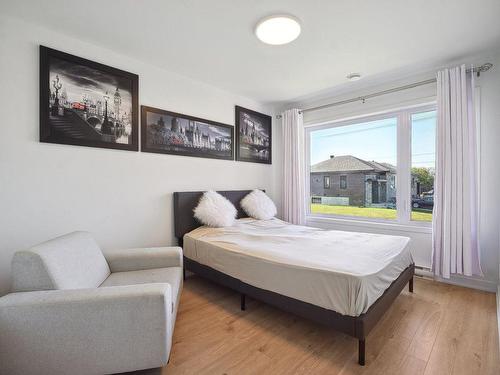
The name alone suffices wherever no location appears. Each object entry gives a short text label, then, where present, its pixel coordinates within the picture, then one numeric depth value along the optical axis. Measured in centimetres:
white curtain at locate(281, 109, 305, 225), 401
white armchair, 123
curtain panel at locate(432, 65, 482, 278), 254
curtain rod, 251
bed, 157
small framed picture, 376
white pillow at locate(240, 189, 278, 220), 358
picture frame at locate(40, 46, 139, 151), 210
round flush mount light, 196
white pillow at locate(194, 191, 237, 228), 296
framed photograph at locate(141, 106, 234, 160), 275
